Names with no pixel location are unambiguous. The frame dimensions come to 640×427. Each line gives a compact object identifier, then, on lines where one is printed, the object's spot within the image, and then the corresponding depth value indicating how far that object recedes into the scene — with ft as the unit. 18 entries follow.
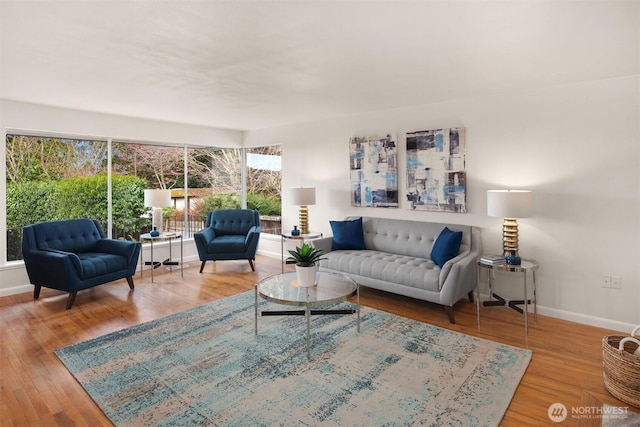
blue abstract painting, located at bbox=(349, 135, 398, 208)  15.96
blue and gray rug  7.08
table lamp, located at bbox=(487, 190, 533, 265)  11.18
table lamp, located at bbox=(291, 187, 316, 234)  17.49
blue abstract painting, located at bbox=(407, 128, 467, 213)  13.96
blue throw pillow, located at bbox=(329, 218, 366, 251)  15.81
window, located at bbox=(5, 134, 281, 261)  15.20
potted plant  10.64
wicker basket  7.20
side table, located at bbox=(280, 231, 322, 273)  17.42
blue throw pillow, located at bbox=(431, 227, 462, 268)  12.38
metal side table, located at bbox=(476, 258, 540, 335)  11.04
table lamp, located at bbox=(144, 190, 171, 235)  17.31
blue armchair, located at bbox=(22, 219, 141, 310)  12.80
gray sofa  11.69
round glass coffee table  9.52
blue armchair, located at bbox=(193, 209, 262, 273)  17.65
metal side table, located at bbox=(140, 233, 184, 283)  16.81
